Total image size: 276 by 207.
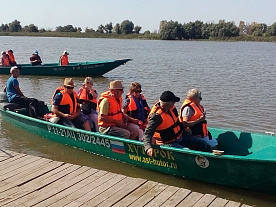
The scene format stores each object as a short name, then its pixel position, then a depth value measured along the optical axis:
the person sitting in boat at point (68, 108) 7.39
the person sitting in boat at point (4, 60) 17.83
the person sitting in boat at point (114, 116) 6.53
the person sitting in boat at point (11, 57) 17.69
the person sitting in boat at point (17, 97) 8.87
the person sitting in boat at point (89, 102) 8.00
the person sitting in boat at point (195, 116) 6.13
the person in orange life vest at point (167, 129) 5.65
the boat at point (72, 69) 17.75
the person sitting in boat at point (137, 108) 6.91
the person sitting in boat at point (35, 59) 18.57
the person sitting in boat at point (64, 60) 17.83
